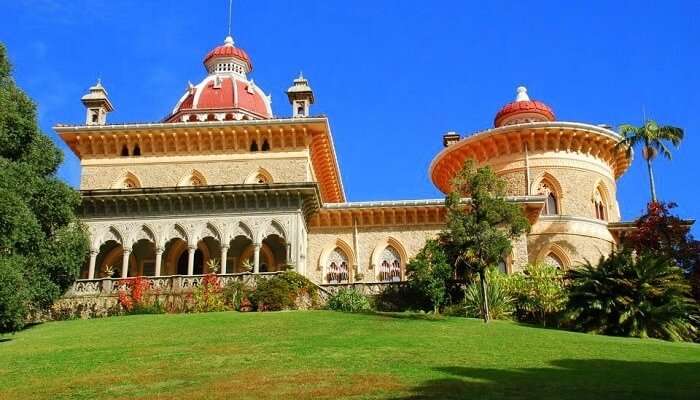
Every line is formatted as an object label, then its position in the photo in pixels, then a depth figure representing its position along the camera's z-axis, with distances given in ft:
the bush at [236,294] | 86.48
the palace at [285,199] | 99.19
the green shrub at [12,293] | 65.16
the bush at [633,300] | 71.82
